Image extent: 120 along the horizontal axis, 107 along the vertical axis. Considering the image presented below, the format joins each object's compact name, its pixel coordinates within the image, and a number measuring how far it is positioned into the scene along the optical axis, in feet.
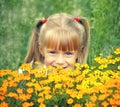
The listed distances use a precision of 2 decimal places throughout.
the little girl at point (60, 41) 12.73
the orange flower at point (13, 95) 9.23
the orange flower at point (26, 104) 9.11
